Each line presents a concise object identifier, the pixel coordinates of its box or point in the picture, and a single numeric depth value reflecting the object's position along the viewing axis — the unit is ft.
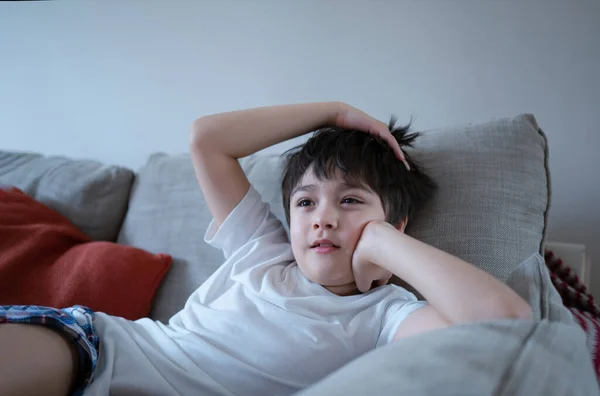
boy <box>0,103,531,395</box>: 2.06
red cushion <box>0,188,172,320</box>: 3.36
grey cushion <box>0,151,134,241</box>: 4.23
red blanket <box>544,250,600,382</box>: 3.04
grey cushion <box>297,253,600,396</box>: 1.01
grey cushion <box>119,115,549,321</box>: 2.73
